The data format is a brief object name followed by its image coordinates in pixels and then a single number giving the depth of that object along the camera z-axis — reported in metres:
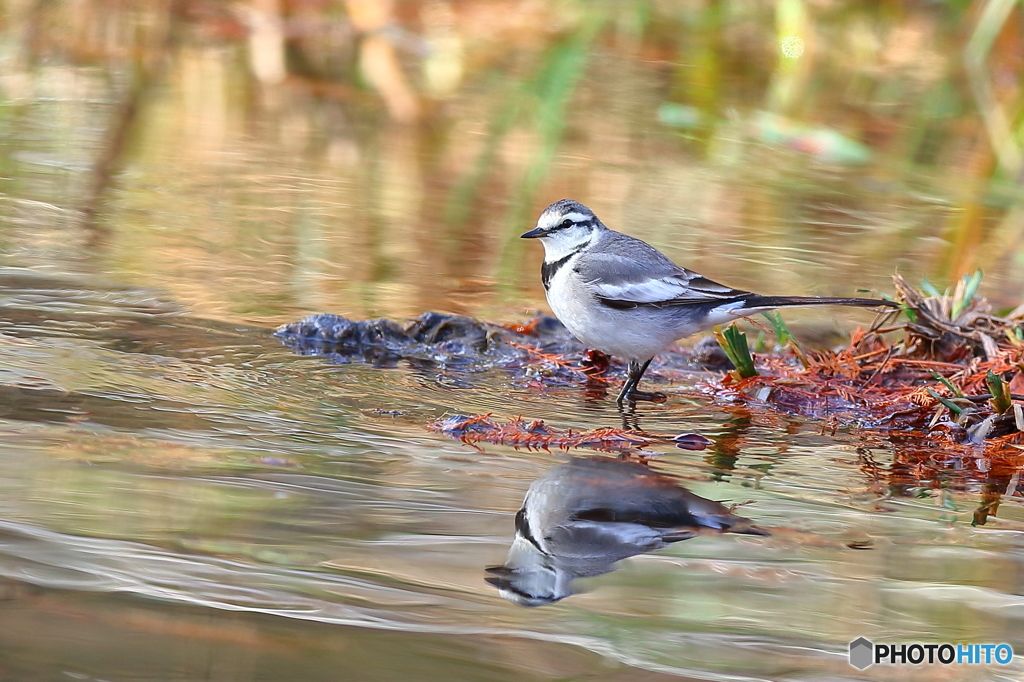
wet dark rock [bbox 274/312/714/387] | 9.77
